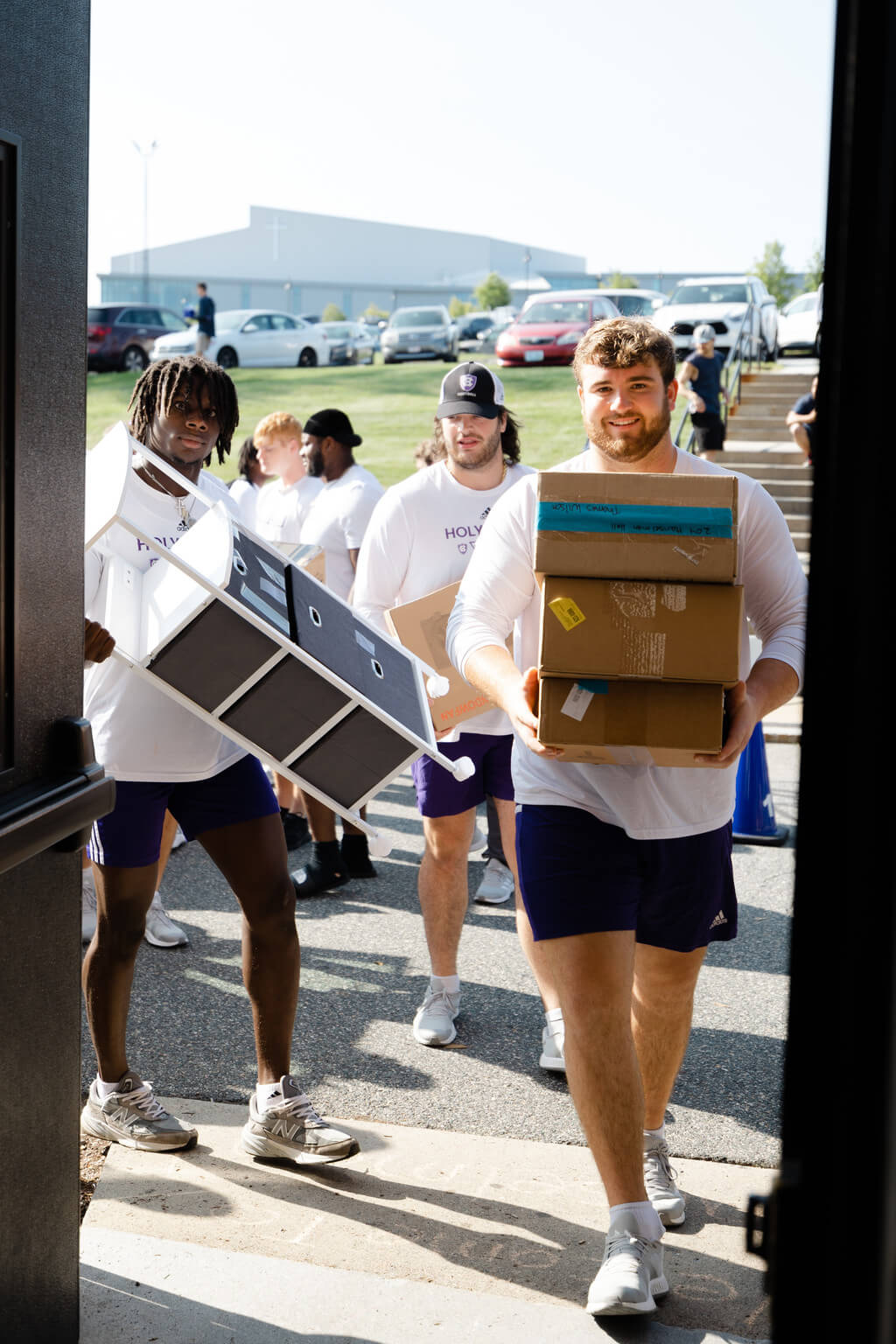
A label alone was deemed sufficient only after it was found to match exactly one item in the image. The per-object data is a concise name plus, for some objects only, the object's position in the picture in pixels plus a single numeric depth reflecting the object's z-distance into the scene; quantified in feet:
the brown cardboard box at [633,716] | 9.45
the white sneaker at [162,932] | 18.04
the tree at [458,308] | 188.07
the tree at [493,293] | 198.59
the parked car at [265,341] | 98.37
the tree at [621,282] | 197.77
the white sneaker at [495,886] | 20.58
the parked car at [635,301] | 80.45
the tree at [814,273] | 142.42
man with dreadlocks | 11.82
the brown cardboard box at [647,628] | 9.29
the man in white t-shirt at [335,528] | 20.85
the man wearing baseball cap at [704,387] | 51.93
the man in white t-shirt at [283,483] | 25.23
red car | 86.89
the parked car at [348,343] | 108.47
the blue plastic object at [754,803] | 22.20
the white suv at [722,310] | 78.38
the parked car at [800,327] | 94.17
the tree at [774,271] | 161.58
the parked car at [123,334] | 89.15
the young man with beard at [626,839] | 9.88
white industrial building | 255.70
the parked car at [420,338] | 106.42
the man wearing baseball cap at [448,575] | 15.35
